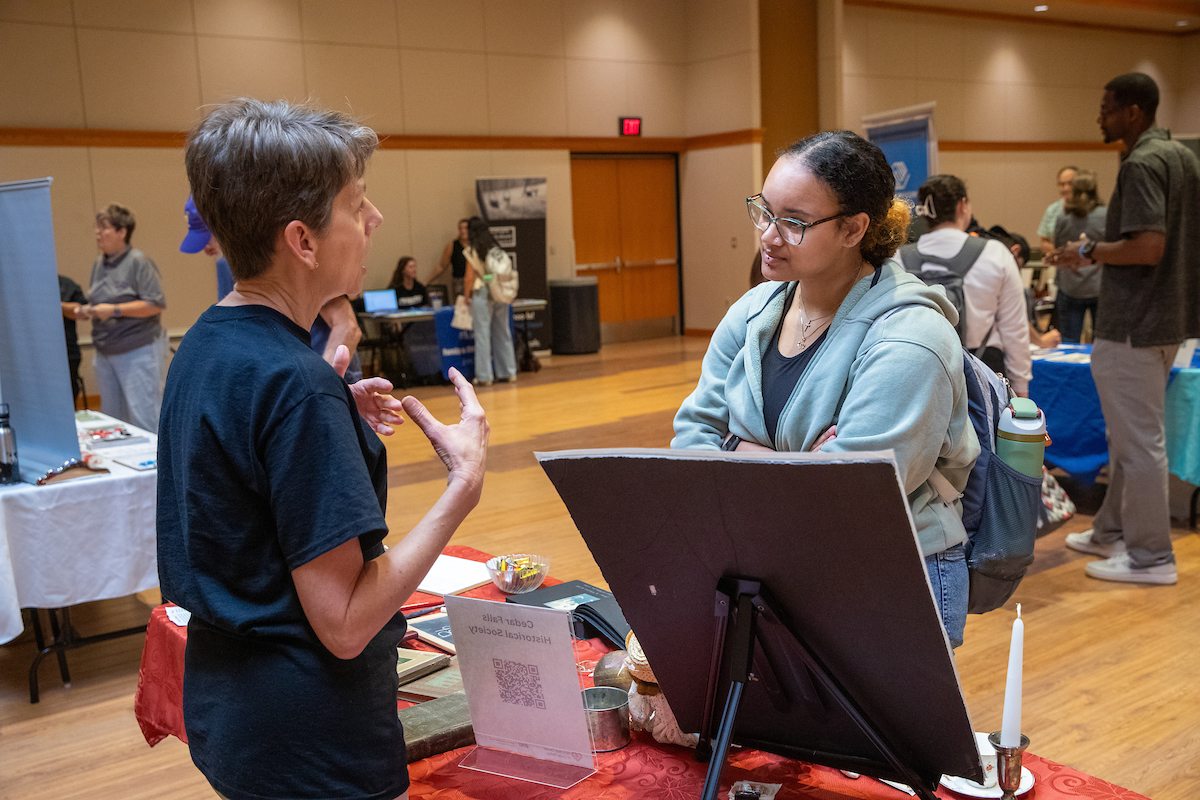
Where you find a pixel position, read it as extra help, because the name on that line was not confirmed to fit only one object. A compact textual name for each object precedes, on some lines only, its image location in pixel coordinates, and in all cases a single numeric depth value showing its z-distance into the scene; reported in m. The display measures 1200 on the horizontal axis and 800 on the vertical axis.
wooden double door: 13.17
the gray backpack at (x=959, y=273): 3.84
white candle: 1.15
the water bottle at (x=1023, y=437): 1.48
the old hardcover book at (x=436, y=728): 1.38
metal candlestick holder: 1.17
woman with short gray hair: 0.96
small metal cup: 1.37
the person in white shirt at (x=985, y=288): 3.85
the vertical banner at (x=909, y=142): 6.15
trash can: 12.08
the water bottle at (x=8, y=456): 3.25
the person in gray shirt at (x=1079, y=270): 6.89
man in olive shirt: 3.64
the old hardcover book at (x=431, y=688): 1.59
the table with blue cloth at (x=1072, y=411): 4.90
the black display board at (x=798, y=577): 0.89
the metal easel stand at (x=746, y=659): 1.01
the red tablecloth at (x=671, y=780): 1.26
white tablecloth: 3.16
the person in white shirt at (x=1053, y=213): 8.05
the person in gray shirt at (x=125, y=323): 5.67
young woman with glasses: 1.36
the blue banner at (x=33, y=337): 3.14
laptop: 10.26
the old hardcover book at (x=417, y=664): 1.64
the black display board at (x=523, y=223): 11.46
